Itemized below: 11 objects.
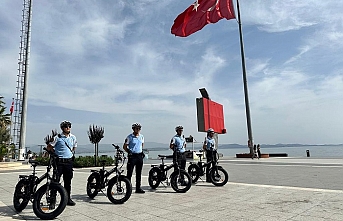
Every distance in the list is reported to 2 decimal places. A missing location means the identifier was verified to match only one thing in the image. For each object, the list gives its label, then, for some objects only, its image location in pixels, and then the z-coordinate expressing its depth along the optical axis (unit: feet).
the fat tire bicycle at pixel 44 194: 17.65
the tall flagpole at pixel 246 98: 75.66
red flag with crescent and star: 57.72
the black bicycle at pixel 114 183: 21.91
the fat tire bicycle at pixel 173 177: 26.21
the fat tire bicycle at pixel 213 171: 29.55
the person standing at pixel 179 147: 27.94
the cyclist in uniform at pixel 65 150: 20.34
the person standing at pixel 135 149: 25.04
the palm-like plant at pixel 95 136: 68.28
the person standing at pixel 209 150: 30.78
